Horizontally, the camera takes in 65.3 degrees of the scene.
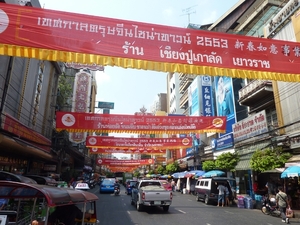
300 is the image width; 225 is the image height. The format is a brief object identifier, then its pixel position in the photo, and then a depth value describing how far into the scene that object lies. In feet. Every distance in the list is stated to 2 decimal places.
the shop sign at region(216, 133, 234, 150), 80.28
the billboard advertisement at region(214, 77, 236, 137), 87.92
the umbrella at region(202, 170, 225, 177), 71.31
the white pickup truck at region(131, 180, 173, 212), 43.93
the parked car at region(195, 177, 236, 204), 61.05
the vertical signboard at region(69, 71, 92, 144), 118.83
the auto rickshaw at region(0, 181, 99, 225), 14.25
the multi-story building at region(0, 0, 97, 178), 48.01
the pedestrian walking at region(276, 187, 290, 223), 38.30
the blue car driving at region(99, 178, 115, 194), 101.19
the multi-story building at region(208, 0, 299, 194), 58.29
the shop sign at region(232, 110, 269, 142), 59.24
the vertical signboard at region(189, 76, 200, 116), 119.55
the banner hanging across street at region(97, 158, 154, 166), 160.66
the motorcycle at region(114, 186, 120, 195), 88.67
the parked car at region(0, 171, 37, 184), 37.78
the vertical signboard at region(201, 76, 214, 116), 102.11
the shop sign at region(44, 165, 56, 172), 93.45
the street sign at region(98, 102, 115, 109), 239.50
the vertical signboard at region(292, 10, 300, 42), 51.59
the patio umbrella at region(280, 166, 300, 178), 39.89
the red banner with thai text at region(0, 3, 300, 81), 20.38
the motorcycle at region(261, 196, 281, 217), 44.22
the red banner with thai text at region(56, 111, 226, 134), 59.82
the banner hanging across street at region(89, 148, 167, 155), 112.68
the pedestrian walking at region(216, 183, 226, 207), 58.67
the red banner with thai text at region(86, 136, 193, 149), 83.16
